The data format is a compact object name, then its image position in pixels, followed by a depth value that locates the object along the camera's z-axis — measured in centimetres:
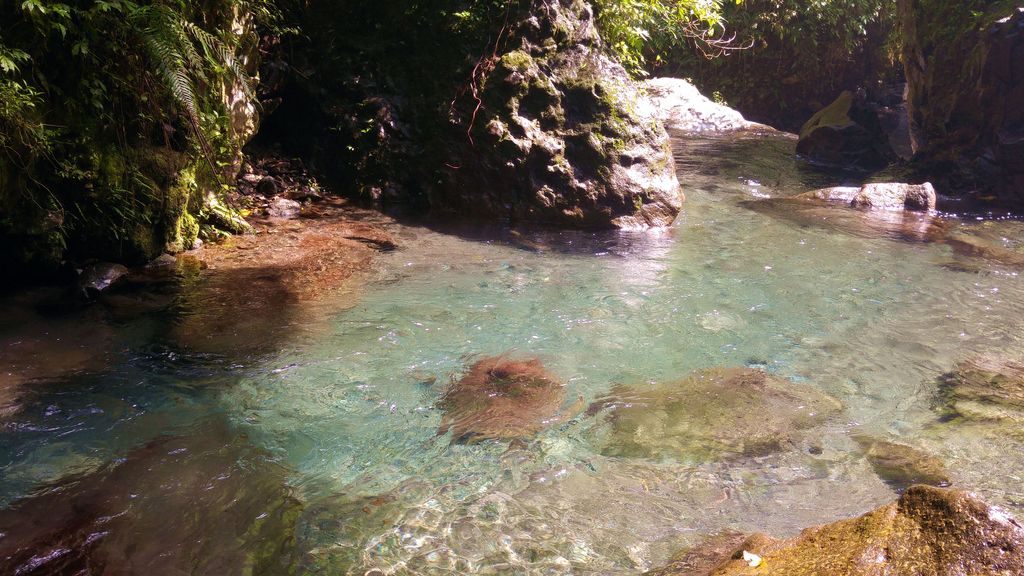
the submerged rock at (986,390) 383
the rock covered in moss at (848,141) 1302
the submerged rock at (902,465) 315
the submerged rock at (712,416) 346
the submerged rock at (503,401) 357
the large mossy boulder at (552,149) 728
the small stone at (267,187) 704
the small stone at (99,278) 481
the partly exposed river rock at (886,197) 949
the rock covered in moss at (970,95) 986
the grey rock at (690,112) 1564
